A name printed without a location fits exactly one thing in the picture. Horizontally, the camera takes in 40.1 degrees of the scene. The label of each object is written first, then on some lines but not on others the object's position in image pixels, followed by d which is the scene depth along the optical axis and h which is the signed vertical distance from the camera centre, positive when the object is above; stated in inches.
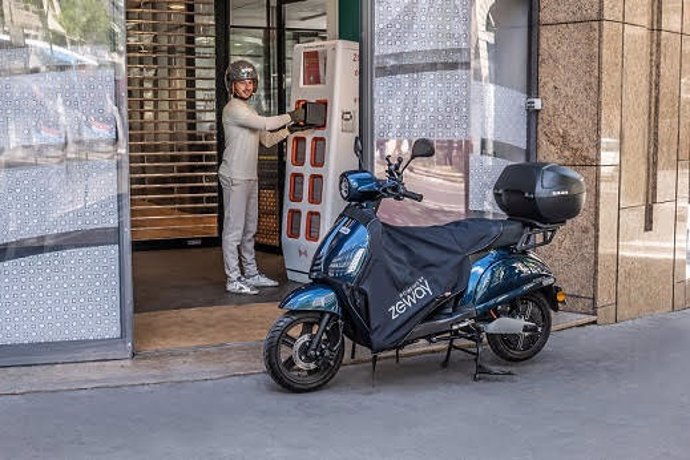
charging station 329.4 -3.4
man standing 319.9 -7.9
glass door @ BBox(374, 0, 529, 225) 280.8 +12.3
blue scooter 215.5 -34.0
